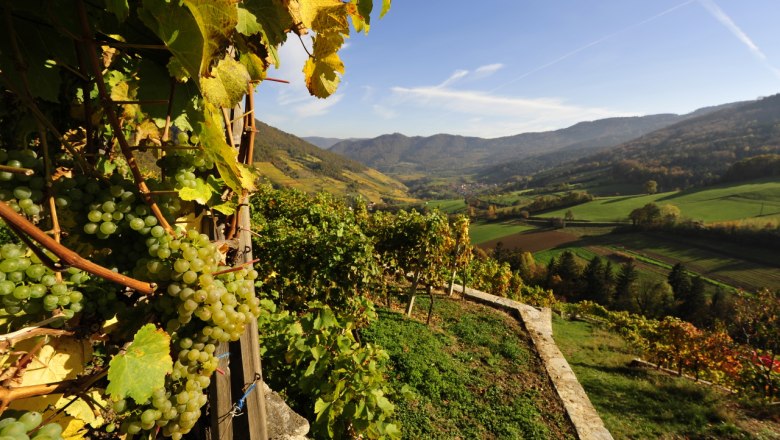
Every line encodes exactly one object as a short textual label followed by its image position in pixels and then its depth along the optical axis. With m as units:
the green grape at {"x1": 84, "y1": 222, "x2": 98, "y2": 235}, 0.91
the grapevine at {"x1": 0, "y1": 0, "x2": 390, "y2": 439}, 0.75
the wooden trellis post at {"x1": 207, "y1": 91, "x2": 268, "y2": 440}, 1.47
